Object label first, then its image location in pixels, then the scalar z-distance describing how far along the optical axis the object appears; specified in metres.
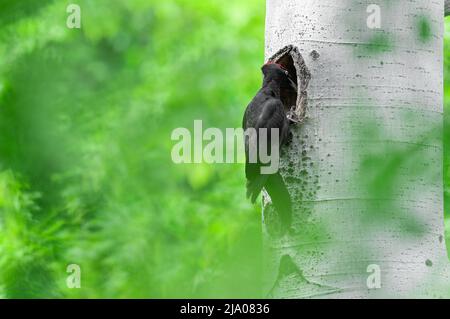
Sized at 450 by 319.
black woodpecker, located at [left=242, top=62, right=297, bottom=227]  4.98
